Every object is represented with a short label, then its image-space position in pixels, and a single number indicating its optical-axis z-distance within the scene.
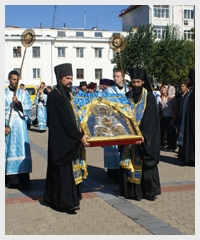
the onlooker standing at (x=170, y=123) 9.23
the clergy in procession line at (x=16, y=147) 5.66
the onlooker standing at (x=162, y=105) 9.63
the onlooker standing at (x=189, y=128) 7.36
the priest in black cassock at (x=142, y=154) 4.92
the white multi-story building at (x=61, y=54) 40.53
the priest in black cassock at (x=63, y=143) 4.45
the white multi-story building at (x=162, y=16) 47.14
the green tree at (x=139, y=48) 25.43
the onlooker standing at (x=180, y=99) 8.71
